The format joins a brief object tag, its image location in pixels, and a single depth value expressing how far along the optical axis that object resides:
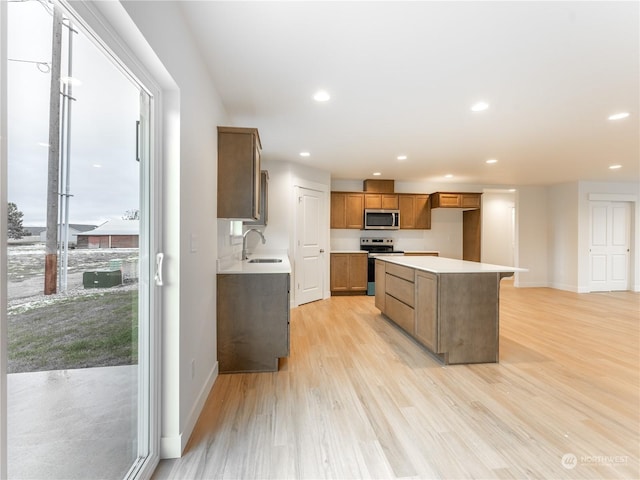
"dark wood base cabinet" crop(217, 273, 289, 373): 2.53
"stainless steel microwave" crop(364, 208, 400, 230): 6.22
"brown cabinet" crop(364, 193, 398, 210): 6.28
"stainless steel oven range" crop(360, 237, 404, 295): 6.40
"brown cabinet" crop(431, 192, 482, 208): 6.24
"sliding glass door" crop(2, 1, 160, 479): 0.77
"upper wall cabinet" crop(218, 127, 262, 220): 2.54
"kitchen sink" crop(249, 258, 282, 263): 3.88
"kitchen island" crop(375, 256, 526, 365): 2.75
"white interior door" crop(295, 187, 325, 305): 5.07
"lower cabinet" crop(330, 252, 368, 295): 5.93
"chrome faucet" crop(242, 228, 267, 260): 4.06
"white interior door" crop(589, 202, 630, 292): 6.34
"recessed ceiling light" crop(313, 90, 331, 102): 2.56
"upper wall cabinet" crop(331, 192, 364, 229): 6.20
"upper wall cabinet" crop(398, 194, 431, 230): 6.43
